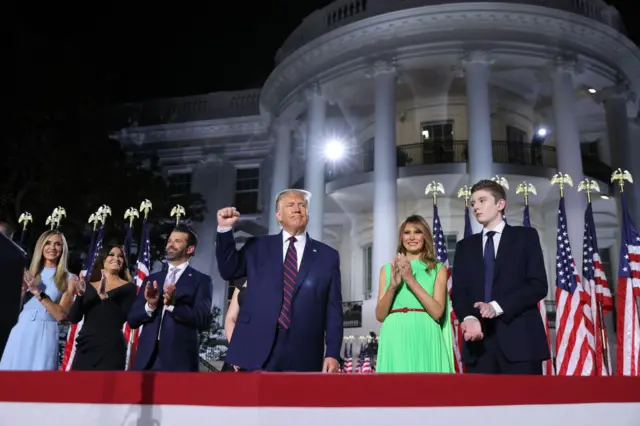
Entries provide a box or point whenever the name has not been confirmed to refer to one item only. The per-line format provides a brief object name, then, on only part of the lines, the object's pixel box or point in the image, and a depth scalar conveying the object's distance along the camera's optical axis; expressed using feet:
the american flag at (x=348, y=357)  50.12
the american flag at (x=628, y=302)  33.50
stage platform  7.00
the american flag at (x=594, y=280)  37.35
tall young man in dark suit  12.48
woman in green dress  13.69
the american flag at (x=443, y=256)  34.44
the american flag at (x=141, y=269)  37.42
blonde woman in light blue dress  17.61
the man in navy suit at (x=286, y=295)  12.12
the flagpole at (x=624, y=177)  35.81
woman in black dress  15.87
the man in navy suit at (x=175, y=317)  15.03
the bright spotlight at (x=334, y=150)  66.49
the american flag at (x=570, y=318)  32.40
